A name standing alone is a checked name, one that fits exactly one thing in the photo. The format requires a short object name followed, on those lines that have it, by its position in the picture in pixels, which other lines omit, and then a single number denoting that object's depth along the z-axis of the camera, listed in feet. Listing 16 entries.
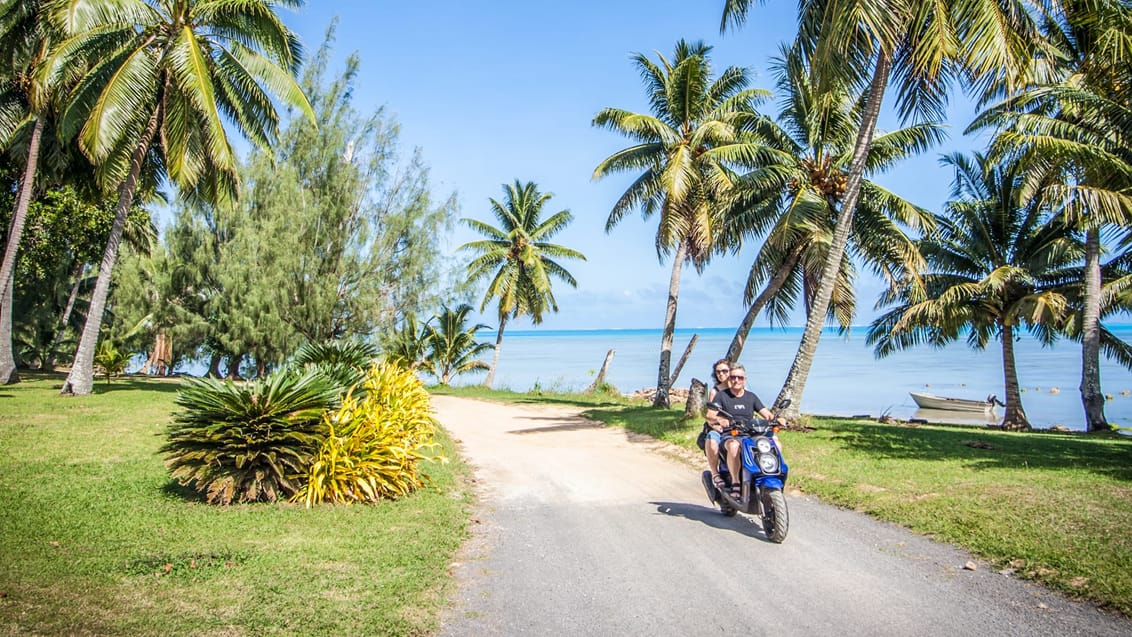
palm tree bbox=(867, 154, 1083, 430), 63.82
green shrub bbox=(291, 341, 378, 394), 45.47
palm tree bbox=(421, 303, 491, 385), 111.86
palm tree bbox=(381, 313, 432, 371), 82.84
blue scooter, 19.99
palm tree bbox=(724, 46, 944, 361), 52.34
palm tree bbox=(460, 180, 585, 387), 112.06
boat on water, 95.40
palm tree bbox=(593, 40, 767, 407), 60.03
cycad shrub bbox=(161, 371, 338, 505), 23.25
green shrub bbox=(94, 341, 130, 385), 66.74
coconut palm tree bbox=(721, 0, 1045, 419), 37.14
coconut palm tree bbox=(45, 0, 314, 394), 48.52
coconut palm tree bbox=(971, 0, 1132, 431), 36.06
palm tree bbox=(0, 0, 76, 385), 55.62
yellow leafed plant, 24.00
